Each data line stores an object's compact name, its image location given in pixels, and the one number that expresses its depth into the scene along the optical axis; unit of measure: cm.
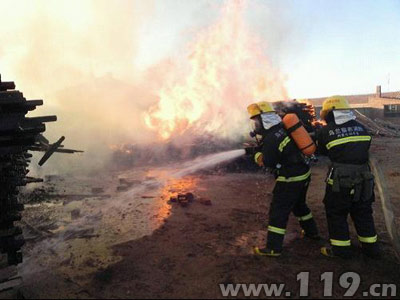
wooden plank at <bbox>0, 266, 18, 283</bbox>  358
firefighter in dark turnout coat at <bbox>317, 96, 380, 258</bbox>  430
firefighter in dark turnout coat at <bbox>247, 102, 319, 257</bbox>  445
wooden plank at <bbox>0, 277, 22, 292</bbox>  349
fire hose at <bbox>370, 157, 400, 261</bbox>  443
